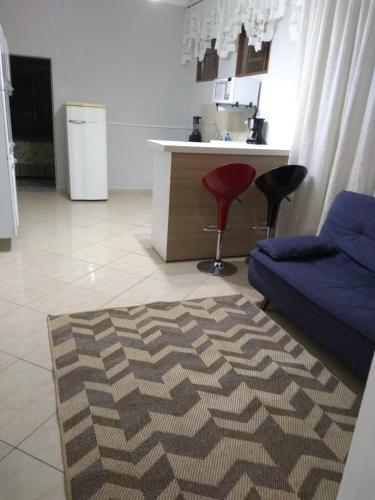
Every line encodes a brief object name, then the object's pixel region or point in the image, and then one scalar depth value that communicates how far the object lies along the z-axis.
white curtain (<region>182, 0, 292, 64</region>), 3.61
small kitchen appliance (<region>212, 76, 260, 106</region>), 3.86
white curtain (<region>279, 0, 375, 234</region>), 2.52
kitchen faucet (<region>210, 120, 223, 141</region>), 4.66
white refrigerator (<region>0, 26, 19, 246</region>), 2.91
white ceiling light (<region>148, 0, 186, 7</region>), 5.26
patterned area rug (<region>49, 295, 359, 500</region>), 1.31
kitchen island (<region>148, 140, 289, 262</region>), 2.99
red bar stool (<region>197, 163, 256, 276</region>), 2.79
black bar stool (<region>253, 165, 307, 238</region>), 2.90
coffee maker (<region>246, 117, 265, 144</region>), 3.82
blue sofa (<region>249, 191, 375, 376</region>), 1.76
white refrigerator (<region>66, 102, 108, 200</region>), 4.90
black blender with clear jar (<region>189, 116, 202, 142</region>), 5.29
